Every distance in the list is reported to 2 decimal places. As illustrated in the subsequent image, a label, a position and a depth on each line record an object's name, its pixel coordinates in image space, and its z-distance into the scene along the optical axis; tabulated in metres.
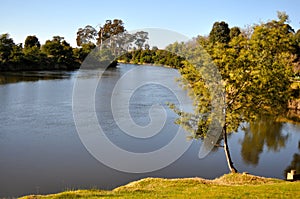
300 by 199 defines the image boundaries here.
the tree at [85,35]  89.94
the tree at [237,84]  11.39
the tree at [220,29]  51.62
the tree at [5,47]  48.62
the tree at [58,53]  59.72
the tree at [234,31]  50.06
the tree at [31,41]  68.06
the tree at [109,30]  84.76
